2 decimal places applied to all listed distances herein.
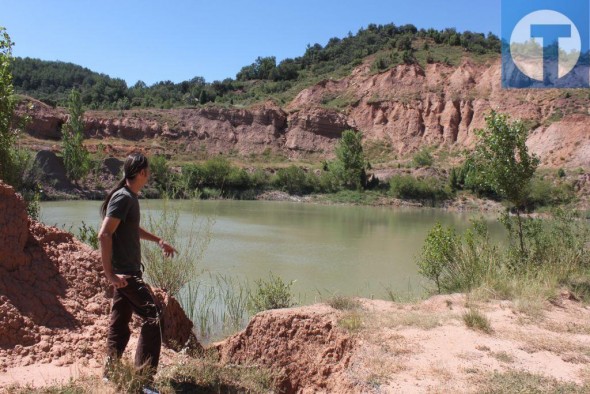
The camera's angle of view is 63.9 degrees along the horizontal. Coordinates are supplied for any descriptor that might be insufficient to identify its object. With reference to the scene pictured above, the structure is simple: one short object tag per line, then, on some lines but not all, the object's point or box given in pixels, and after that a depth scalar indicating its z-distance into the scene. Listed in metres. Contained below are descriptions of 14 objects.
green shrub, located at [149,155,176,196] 44.80
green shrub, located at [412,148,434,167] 57.08
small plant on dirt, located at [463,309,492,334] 5.63
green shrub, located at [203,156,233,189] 51.12
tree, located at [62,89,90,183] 41.75
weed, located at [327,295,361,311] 6.34
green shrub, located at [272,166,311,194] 54.25
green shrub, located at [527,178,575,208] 39.28
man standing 3.58
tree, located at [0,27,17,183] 8.59
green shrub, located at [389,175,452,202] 50.47
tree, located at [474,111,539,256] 9.88
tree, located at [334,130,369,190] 53.62
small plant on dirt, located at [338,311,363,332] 5.45
